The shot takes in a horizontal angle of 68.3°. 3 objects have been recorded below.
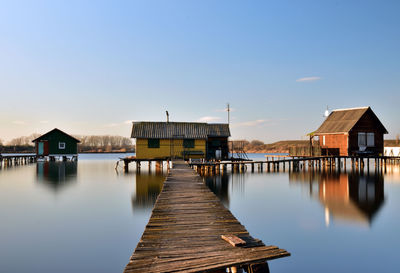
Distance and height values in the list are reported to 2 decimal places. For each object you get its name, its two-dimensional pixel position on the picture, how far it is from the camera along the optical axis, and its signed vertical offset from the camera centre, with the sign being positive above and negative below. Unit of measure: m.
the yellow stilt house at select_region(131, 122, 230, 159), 33.97 +0.52
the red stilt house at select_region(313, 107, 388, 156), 37.98 +1.25
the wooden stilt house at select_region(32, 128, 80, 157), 53.09 +0.18
